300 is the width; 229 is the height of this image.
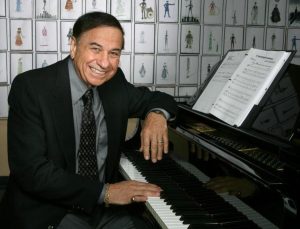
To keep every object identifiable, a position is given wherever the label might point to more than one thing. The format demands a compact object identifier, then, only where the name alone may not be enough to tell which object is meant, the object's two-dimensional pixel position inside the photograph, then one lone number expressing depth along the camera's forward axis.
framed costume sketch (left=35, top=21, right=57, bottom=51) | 3.46
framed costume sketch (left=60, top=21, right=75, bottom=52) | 3.49
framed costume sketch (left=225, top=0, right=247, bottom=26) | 3.73
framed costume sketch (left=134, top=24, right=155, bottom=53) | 3.61
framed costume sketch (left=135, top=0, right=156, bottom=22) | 3.56
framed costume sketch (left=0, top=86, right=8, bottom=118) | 3.51
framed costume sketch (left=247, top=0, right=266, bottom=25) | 3.78
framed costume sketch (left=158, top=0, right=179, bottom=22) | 3.61
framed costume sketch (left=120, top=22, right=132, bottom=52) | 3.58
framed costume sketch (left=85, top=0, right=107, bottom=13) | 3.49
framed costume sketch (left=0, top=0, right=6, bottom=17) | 3.37
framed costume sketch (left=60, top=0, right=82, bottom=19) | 3.45
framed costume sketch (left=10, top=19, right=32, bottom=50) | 3.43
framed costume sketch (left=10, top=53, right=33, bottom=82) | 3.48
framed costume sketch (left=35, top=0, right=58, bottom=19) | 3.41
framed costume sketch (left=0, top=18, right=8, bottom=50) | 3.40
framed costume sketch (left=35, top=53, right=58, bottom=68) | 3.52
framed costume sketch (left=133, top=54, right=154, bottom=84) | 3.66
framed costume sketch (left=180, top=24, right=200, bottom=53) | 3.69
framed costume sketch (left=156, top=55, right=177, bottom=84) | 3.70
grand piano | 1.14
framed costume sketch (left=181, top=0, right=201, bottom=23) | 3.64
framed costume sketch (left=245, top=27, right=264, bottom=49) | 3.81
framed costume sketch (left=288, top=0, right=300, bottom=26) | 3.86
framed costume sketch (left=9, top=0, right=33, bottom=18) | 3.38
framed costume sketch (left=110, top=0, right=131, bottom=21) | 3.53
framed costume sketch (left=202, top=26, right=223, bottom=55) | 3.73
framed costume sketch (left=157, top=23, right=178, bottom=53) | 3.65
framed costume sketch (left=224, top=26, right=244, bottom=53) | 3.77
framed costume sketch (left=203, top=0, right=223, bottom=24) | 3.69
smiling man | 1.53
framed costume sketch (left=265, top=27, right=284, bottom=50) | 3.86
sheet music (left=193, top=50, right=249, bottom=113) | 1.81
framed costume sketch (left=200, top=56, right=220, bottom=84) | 3.79
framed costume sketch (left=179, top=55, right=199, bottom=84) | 3.75
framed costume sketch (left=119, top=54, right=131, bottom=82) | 3.63
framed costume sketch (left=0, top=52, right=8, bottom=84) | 3.45
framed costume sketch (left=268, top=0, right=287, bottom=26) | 3.82
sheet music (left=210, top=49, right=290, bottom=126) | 1.55
